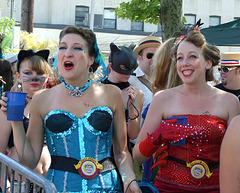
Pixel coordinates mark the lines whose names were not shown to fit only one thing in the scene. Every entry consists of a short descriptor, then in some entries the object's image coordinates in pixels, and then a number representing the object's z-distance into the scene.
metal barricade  2.20
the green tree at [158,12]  8.55
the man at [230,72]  6.01
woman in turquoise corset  3.02
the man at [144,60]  5.35
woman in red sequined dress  3.12
